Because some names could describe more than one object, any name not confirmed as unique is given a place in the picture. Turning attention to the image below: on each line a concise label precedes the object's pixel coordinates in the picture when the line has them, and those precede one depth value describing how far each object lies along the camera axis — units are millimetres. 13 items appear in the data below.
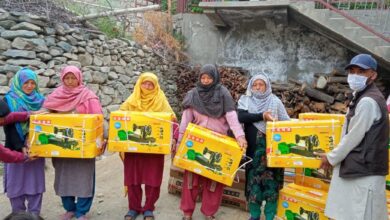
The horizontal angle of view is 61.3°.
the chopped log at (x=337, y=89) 6700
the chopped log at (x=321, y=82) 6938
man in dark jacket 2176
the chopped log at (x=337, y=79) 6863
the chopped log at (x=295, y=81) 7289
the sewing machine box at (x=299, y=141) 2590
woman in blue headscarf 2875
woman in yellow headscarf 3127
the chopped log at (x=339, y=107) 6637
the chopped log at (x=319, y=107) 6758
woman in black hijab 3092
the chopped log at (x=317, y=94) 6773
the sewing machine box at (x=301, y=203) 2748
